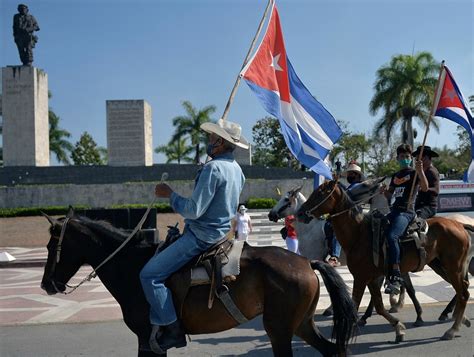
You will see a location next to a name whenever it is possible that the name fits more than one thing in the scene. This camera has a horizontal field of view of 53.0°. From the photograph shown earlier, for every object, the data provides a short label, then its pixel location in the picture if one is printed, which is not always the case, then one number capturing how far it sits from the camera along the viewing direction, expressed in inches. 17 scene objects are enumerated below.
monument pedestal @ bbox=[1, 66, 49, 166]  1417.3
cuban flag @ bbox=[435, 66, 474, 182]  301.4
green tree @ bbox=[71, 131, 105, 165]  2475.4
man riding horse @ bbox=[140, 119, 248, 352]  151.0
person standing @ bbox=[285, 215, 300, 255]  416.5
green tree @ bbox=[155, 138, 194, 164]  2041.1
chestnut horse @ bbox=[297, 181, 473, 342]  252.1
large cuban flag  267.4
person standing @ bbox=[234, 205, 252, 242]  537.6
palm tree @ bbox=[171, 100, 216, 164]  1873.8
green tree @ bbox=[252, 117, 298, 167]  1891.0
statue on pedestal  1400.1
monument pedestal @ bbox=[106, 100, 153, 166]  1469.0
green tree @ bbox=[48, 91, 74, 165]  2043.6
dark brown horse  154.6
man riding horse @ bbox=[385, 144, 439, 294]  251.6
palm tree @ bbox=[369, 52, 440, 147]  1363.2
